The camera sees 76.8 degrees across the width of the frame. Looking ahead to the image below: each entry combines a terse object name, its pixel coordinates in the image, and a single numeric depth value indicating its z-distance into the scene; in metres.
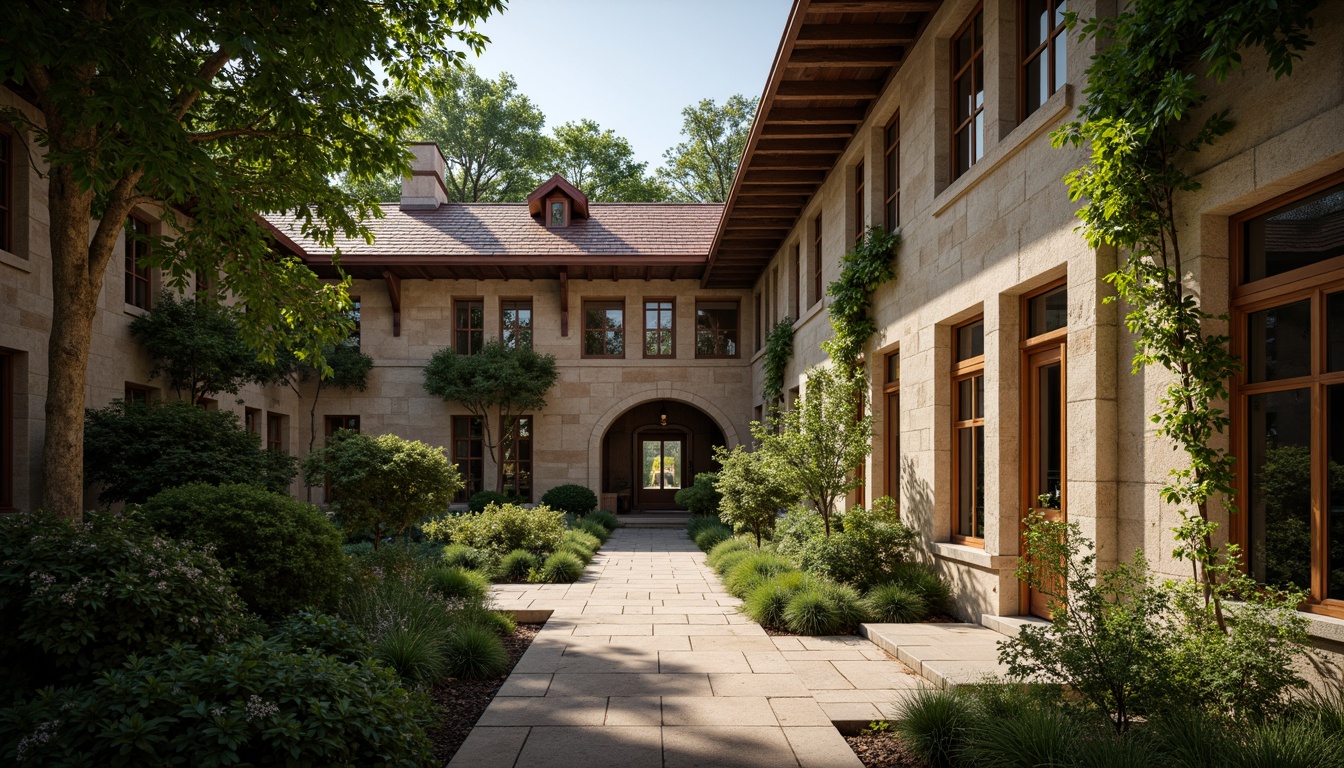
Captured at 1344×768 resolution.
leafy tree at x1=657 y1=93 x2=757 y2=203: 29.75
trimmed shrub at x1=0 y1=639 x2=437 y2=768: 2.84
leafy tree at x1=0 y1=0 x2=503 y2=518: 5.01
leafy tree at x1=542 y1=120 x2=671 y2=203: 29.88
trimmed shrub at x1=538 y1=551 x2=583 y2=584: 9.95
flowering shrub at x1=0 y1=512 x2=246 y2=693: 3.69
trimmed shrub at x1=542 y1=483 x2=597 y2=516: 17.05
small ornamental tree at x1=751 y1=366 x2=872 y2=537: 9.12
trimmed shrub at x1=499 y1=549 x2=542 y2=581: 10.01
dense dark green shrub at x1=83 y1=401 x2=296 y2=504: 9.50
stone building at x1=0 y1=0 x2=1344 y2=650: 3.91
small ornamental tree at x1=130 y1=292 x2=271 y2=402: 11.77
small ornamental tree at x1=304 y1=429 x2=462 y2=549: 9.86
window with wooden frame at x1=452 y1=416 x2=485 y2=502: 18.55
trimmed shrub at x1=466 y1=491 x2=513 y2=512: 16.70
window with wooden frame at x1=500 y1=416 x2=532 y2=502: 18.36
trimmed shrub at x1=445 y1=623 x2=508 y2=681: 5.57
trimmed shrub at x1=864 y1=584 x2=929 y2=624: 6.99
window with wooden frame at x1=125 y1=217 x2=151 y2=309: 11.89
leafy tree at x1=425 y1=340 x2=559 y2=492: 17.45
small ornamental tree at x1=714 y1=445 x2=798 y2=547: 10.45
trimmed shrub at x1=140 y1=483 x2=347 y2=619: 5.76
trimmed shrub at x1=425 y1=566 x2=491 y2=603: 7.57
